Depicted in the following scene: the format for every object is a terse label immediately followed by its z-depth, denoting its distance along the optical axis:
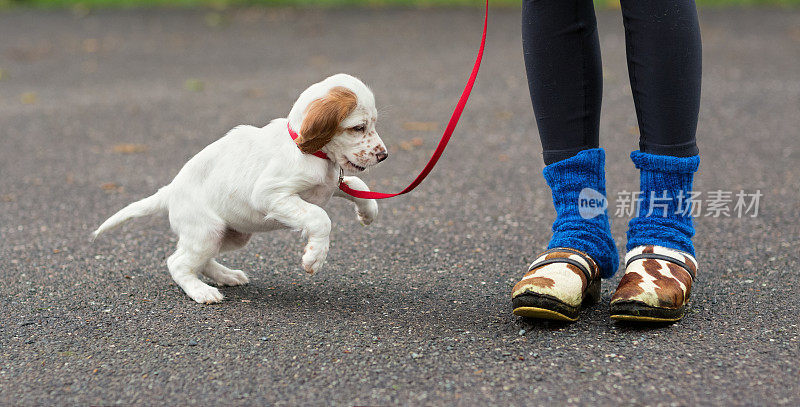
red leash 5.24
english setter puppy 4.94
